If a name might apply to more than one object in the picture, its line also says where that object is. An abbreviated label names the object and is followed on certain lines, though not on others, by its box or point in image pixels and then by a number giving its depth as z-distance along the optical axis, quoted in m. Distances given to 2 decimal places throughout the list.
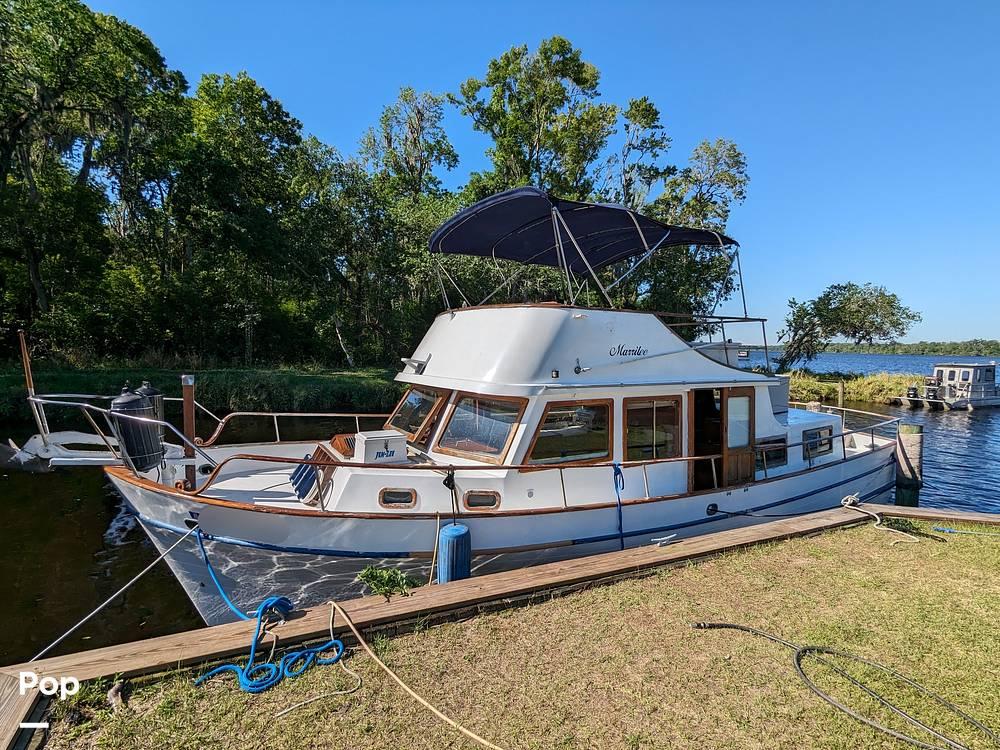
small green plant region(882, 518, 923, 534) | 6.04
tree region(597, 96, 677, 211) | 28.75
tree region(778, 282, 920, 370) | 37.72
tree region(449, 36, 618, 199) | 28.44
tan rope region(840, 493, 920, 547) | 5.77
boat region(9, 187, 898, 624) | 5.07
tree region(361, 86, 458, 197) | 33.72
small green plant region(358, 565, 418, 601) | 4.32
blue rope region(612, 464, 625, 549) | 5.78
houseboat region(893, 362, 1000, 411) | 29.14
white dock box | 6.42
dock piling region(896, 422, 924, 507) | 9.45
